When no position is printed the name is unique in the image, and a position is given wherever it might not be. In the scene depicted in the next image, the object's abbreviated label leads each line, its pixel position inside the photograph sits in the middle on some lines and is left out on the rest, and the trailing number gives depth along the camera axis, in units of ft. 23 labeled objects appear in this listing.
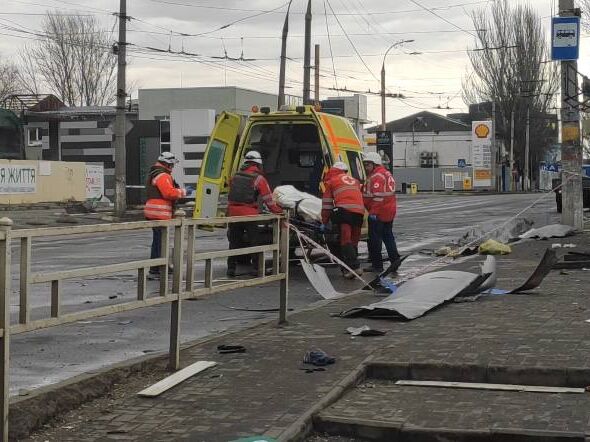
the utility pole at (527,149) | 245.65
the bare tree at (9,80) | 223.71
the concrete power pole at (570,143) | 60.44
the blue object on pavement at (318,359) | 20.89
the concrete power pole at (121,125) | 92.89
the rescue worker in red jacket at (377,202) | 42.01
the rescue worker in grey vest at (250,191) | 40.34
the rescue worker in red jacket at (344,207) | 39.68
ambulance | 43.39
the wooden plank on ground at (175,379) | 18.58
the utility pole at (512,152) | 244.77
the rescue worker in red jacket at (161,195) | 40.16
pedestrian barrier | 14.75
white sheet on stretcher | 40.73
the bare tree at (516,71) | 222.48
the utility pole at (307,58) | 114.01
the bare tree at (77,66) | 220.84
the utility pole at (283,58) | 114.01
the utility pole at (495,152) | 236.10
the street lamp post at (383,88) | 182.09
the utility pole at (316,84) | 137.62
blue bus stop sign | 58.80
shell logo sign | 236.43
